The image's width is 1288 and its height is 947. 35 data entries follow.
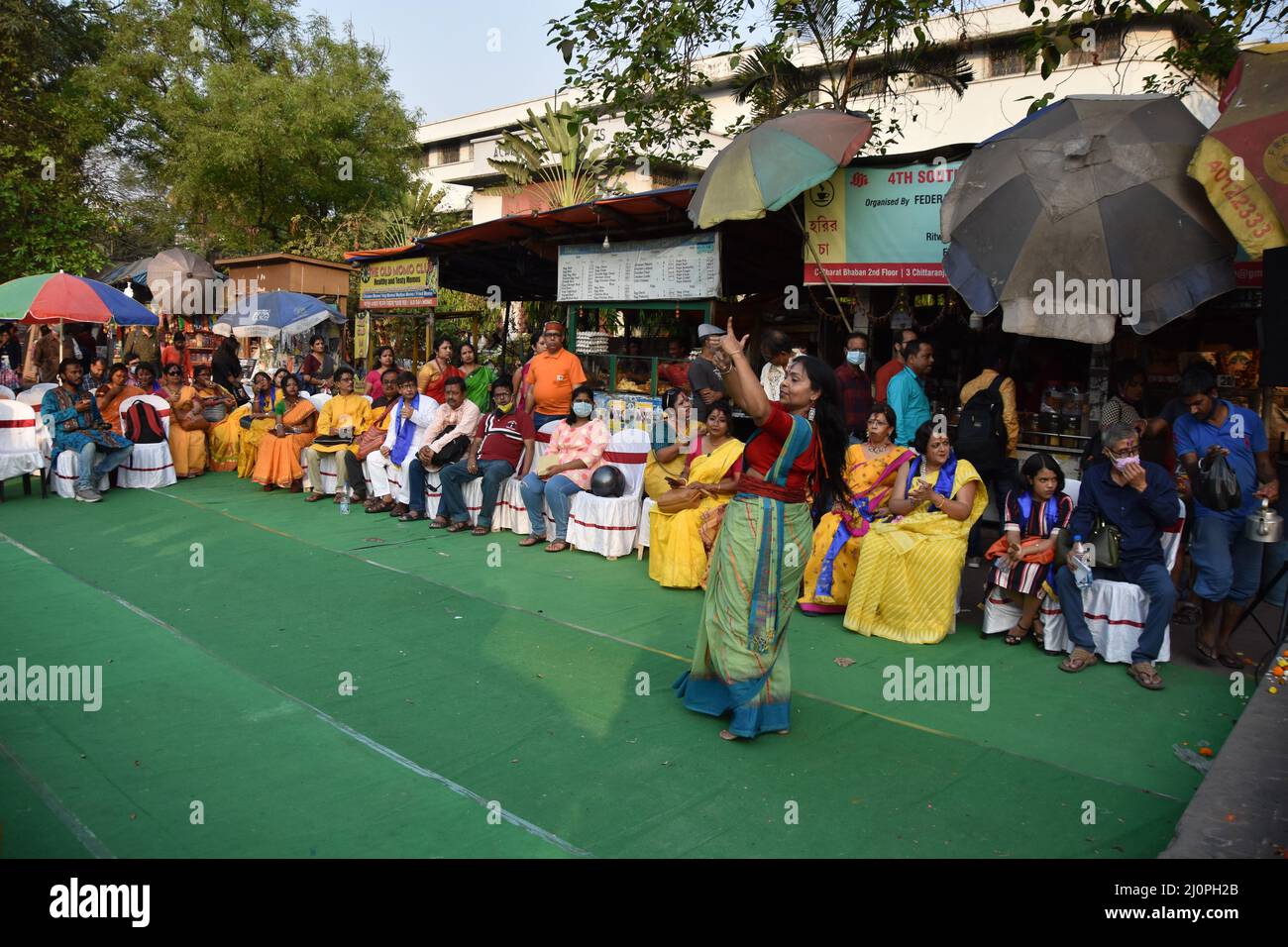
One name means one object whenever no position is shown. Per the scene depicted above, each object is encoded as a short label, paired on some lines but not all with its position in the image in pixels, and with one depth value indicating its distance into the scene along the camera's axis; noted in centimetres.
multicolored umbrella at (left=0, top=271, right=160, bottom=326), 1226
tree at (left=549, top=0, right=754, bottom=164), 1113
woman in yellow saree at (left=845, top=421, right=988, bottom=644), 629
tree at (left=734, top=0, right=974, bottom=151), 1047
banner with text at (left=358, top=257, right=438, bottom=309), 1410
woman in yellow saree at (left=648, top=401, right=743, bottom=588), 736
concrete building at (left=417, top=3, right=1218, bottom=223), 2256
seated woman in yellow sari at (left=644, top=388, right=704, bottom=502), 784
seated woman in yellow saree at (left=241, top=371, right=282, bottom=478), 1230
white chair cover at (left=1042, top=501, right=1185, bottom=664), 570
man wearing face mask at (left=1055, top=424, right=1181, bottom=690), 557
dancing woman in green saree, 467
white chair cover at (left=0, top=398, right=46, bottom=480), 1043
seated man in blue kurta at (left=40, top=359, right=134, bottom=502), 1066
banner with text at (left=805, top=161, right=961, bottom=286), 798
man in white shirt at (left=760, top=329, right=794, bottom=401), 858
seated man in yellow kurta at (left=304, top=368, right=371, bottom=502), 1050
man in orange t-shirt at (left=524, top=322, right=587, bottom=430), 934
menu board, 963
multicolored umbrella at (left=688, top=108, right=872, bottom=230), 803
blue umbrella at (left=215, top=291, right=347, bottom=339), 1569
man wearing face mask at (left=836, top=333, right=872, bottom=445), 820
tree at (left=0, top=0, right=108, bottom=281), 1833
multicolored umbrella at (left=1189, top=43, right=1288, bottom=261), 580
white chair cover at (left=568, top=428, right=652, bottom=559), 842
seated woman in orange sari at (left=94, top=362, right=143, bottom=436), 1145
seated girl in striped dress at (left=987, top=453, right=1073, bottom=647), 608
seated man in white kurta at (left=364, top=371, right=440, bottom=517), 997
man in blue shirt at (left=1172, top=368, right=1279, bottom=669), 588
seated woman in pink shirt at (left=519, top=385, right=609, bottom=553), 866
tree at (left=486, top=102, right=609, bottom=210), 1897
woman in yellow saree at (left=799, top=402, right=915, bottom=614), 677
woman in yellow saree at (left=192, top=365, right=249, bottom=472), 1265
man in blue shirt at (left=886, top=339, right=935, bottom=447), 779
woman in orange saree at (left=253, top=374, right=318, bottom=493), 1118
